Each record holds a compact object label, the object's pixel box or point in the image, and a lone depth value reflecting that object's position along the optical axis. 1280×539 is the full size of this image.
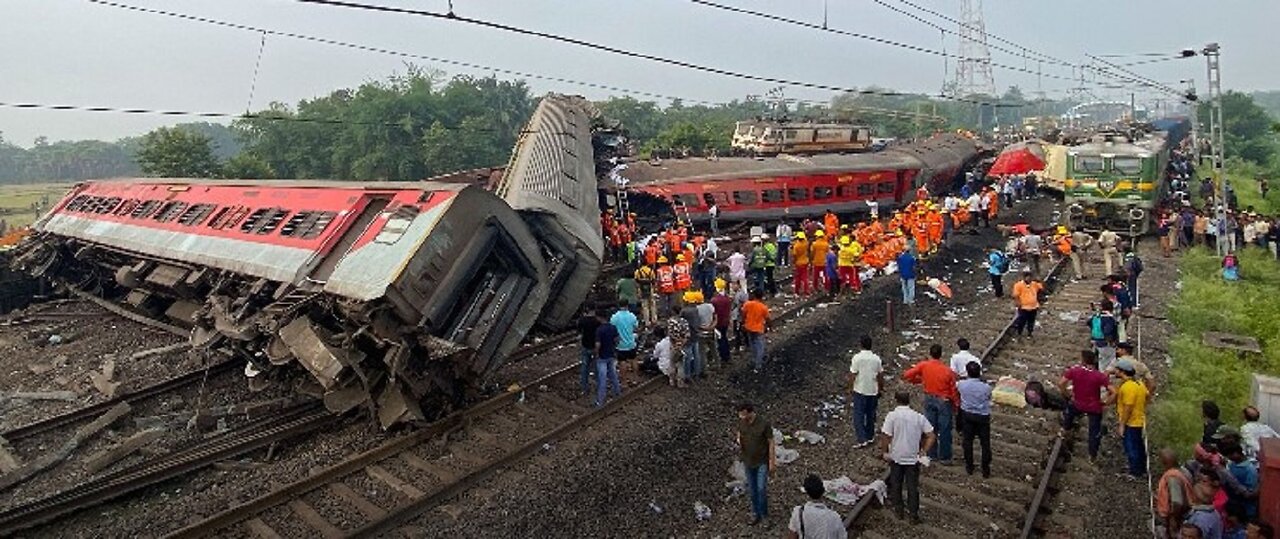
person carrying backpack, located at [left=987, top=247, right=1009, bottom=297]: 14.31
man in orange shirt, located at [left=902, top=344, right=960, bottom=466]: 7.42
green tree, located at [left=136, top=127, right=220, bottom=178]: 37.72
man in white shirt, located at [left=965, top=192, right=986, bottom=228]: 21.77
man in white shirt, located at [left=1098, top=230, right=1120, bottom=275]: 15.91
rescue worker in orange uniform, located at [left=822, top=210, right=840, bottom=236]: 17.97
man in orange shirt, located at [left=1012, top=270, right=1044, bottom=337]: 11.57
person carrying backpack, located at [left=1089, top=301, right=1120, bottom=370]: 9.97
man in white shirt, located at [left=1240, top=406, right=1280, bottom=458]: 6.25
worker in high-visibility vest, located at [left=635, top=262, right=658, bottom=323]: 13.12
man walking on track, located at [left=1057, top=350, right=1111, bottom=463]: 7.56
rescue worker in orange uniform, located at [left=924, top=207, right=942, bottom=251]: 17.28
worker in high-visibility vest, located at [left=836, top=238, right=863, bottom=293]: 14.45
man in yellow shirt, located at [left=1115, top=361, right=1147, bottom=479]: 7.25
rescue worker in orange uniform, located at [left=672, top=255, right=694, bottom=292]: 12.93
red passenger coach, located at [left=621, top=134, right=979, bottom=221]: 21.39
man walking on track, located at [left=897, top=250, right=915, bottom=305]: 13.73
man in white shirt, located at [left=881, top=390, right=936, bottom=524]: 6.58
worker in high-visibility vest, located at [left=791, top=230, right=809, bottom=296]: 14.34
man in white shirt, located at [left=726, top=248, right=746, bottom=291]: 13.30
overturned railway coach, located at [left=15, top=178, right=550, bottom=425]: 8.18
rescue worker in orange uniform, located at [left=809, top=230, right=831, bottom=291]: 14.52
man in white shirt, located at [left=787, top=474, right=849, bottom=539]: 5.27
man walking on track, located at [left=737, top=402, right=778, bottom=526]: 6.69
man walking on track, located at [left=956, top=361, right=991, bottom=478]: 7.23
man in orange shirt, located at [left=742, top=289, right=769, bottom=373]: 10.48
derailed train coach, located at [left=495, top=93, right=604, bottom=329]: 10.60
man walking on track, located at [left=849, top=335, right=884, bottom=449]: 8.09
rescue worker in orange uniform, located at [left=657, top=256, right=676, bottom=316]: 12.93
